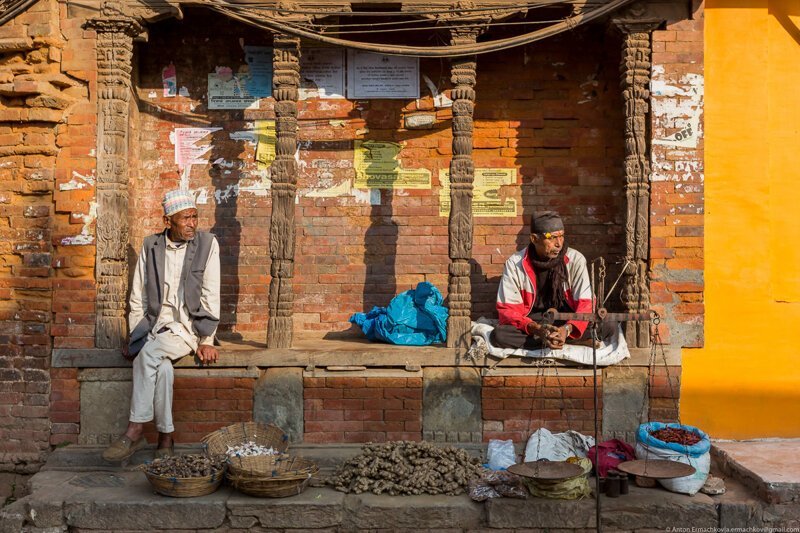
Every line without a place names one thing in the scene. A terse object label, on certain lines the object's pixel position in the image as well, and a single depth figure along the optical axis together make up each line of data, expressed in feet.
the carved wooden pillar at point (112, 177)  20.39
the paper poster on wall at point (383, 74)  23.62
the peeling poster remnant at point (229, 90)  23.72
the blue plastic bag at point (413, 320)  21.35
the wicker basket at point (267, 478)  17.24
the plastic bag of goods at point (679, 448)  17.53
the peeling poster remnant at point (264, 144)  23.80
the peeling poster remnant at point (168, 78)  23.65
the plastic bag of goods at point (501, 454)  19.07
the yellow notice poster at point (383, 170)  23.91
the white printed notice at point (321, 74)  23.71
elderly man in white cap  19.17
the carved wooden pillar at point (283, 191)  20.48
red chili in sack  18.17
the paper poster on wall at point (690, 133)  20.40
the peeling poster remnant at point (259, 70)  23.67
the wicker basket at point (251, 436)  19.26
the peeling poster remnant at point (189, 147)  23.76
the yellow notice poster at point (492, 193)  23.70
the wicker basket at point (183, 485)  17.24
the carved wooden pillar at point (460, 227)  20.43
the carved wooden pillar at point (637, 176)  20.39
